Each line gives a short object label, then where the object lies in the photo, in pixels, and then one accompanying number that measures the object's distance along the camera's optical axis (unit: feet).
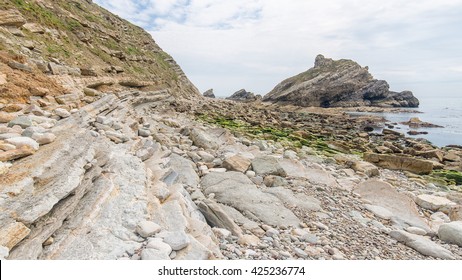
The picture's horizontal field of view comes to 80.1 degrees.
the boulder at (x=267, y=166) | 30.76
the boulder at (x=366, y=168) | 40.09
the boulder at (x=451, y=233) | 19.88
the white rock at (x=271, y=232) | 18.54
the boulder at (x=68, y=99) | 31.48
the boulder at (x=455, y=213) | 24.69
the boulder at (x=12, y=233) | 11.38
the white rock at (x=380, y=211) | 23.46
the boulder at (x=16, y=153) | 15.17
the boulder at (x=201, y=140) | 39.88
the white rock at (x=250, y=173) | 29.65
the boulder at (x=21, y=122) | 20.06
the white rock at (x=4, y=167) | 13.91
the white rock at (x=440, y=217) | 24.94
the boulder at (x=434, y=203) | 27.22
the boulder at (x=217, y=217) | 18.49
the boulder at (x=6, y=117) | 20.42
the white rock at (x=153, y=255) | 12.80
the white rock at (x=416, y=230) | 21.40
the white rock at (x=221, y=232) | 17.63
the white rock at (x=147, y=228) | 14.53
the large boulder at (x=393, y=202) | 22.99
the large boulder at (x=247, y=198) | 20.89
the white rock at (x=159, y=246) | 13.42
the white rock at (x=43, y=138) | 18.49
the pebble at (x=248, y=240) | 17.16
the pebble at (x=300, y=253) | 16.51
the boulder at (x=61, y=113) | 26.30
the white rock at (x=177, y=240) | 13.99
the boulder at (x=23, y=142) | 16.63
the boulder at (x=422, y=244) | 18.01
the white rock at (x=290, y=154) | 43.62
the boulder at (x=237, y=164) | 30.78
